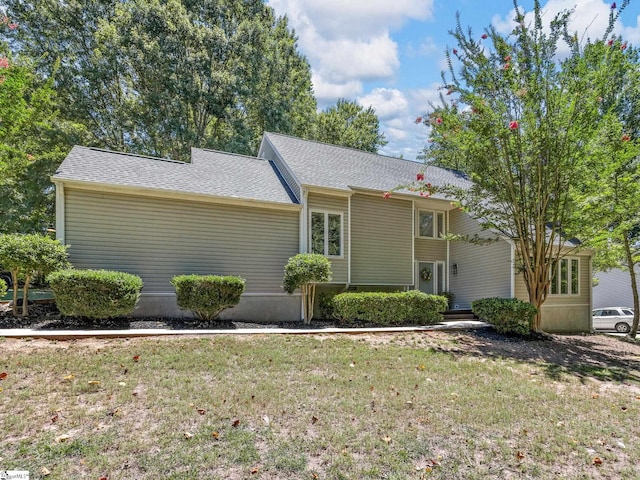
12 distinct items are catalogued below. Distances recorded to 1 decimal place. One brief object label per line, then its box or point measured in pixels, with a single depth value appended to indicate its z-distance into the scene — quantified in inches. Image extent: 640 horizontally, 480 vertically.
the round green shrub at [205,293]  354.3
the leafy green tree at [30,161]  377.7
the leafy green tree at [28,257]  305.4
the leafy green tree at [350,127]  1144.8
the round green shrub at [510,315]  395.9
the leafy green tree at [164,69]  749.3
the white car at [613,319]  738.2
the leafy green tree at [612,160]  349.4
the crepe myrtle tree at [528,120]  361.1
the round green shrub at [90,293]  305.7
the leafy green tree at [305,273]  410.9
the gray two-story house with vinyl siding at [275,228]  389.4
